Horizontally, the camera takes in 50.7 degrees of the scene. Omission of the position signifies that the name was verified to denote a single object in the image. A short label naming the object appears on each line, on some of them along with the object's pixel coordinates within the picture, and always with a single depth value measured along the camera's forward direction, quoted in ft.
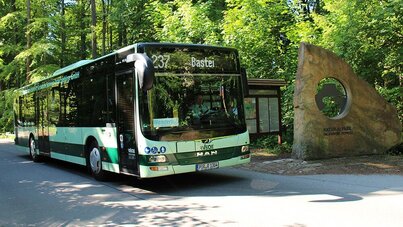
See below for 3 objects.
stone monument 38.78
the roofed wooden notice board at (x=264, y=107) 52.19
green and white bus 27.20
